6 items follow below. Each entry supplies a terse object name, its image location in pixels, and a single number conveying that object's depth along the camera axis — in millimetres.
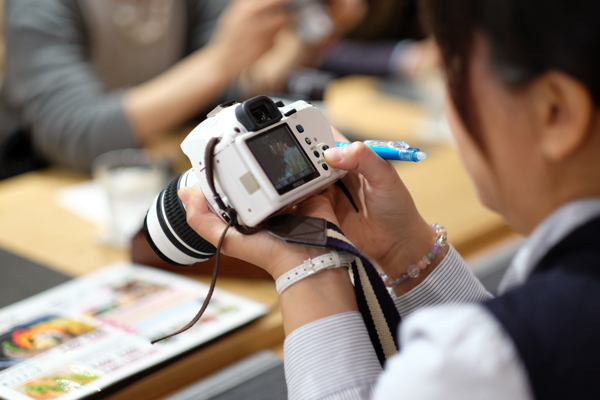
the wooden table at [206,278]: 1087
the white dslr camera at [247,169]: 989
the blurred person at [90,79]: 1645
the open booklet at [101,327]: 1030
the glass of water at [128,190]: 1265
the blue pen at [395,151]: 1021
